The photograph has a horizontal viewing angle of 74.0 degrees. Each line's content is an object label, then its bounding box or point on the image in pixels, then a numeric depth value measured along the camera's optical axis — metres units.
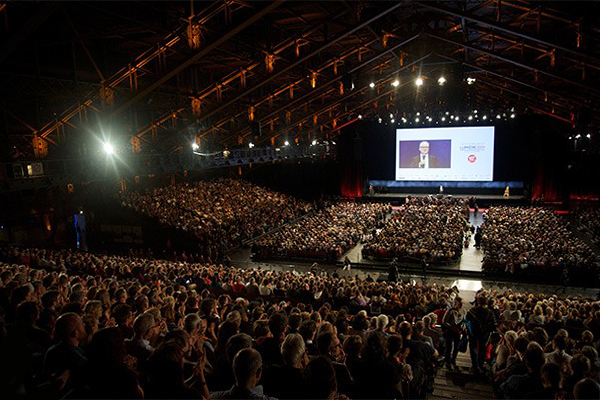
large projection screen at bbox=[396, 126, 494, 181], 33.22
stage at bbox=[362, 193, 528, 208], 32.28
